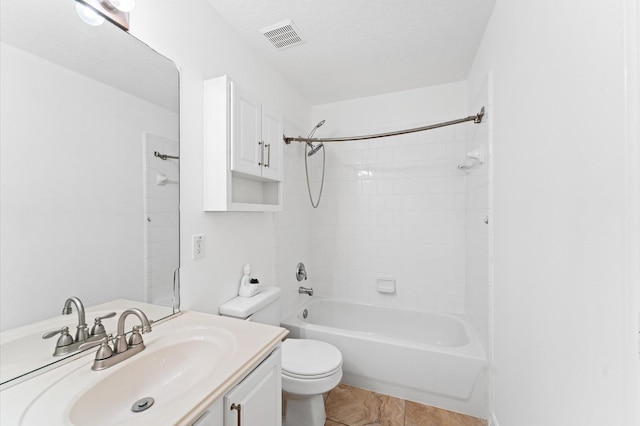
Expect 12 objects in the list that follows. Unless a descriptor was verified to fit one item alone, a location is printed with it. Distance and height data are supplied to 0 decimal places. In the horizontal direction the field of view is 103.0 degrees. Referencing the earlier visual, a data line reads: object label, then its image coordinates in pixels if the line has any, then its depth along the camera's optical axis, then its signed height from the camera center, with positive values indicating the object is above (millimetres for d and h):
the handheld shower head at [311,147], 2467 +680
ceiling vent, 1625 +1189
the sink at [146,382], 638 -519
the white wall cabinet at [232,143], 1378 +403
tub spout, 2468 -769
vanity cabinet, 764 -639
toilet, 1431 -903
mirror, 728 +152
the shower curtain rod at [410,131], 1752 +643
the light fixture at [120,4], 962 +805
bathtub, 1636 -1055
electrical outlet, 1346 -183
